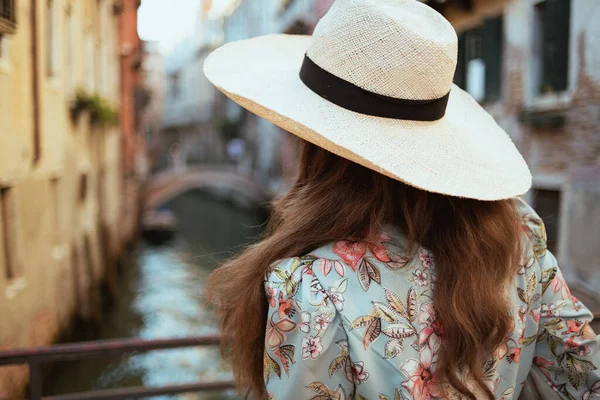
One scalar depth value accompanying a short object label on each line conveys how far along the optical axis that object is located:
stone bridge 18.83
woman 0.81
